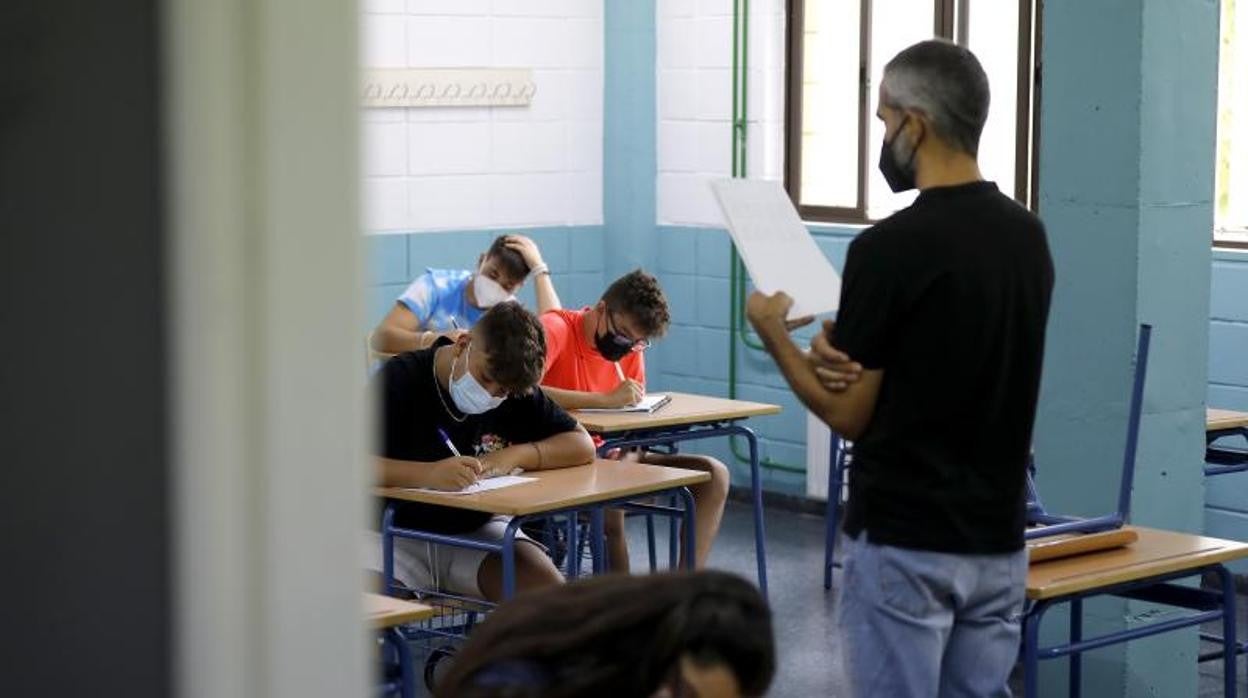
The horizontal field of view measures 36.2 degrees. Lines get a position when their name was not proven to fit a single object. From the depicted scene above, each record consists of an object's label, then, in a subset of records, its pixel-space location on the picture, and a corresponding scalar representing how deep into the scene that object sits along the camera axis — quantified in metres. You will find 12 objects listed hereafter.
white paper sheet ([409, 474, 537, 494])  4.30
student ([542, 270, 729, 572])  5.70
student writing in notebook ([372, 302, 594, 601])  4.39
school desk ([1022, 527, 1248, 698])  3.40
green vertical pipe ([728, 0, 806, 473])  7.57
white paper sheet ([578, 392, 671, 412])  5.72
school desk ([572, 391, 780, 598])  5.54
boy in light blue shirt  6.36
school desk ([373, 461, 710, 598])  4.19
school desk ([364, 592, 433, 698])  3.19
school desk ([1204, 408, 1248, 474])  5.43
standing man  2.65
